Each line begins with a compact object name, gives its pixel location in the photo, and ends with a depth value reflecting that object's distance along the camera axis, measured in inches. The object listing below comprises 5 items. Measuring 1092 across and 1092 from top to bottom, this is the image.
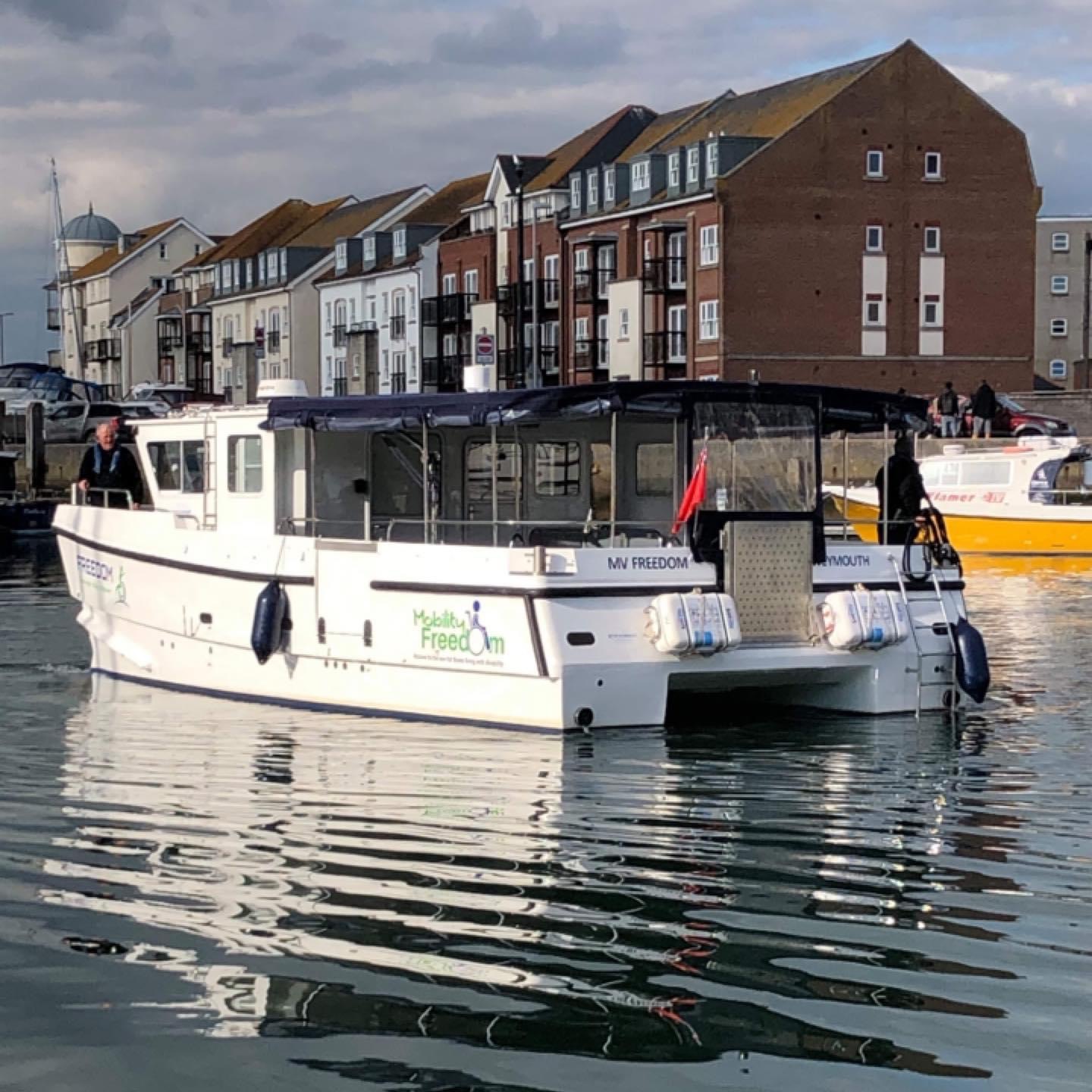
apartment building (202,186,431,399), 4101.9
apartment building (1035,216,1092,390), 4357.8
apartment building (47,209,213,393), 4852.4
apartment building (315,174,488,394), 3563.0
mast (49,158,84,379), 3371.1
